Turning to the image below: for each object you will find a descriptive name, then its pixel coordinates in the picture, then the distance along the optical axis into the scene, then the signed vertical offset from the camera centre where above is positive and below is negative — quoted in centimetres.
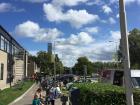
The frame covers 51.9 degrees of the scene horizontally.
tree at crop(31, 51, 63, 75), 5008 +152
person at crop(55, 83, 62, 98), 857 -150
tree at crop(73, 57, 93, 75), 5105 +37
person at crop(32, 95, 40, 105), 686 -161
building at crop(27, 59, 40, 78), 3851 -17
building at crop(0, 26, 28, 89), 1729 +127
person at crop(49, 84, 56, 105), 849 -168
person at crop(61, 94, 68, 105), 825 -185
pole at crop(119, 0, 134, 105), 398 +33
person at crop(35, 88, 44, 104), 730 -138
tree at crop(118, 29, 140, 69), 3250 +434
